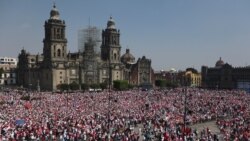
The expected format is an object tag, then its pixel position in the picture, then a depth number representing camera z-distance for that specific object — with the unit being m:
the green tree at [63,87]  98.56
